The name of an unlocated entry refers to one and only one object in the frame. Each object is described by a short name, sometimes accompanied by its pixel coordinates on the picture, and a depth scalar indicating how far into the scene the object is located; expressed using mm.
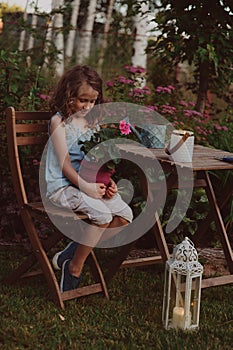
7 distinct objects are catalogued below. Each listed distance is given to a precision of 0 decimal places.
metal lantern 3465
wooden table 3541
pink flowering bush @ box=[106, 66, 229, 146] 5160
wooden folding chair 3656
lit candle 3473
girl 3668
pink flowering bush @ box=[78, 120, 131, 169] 3600
